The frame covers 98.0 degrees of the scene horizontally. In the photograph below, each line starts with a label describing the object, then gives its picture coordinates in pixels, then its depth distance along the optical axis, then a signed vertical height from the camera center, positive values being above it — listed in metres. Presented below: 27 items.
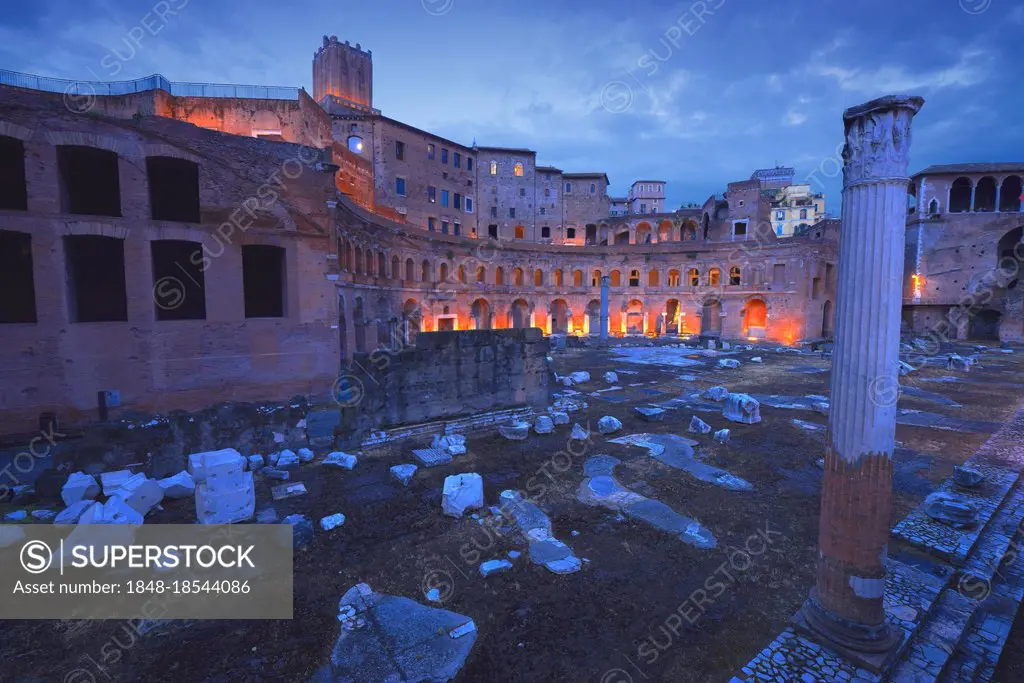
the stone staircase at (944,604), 4.05 -3.24
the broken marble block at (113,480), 7.60 -2.90
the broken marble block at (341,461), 9.35 -3.15
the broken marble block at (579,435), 10.98 -3.06
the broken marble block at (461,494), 7.23 -3.01
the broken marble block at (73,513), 6.64 -3.05
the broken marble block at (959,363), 22.28 -2.72
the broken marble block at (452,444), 10.27 -3.12
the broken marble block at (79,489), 7.40 -2.96
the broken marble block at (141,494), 6.96 -2.90
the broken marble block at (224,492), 6.86 -2.81
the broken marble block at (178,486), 7.84 -3.10
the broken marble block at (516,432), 11.27 -3.08
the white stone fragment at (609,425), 11.73 -3.04
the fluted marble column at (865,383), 3.96 -0.67
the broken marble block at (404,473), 8.55 -3.16
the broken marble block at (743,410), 12.41 -2.80
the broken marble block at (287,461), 9.37 -3.18
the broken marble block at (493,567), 5.62 -3.28
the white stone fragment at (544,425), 11.66 -3.01
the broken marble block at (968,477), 7.86 -2.98
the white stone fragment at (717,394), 15.22 -2.89
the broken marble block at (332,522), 6.80 -3.24
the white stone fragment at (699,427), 11.56 -3.03
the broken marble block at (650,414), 12.91 -3.01
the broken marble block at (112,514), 6.07 -2.83
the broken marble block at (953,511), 6.48 -3.00
